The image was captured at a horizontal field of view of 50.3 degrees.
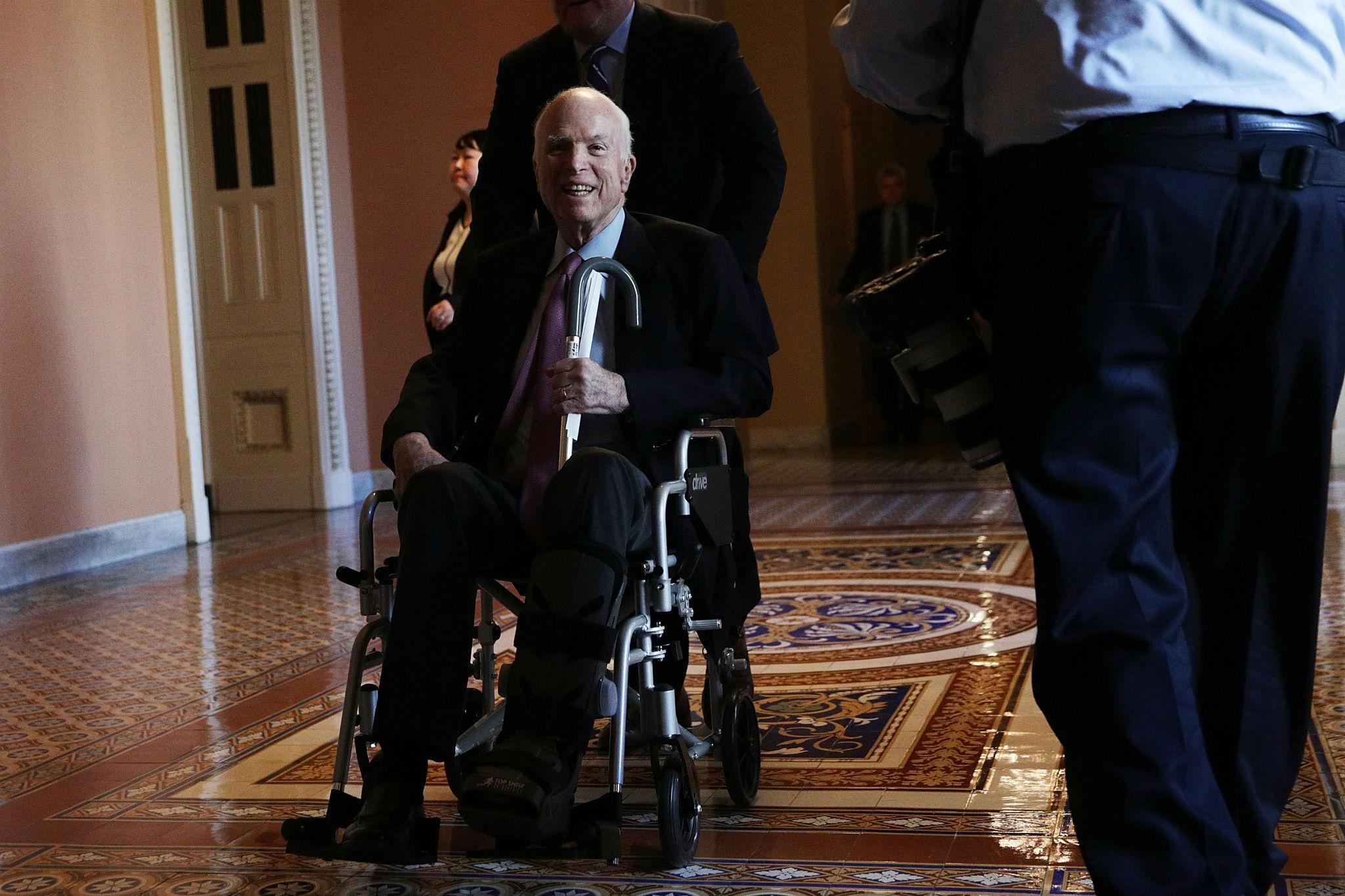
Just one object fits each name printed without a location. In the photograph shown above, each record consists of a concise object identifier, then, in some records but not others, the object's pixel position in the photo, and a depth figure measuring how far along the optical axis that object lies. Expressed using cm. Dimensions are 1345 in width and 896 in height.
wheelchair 172
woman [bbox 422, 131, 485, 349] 579
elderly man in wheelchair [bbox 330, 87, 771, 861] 171
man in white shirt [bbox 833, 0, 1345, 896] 127
